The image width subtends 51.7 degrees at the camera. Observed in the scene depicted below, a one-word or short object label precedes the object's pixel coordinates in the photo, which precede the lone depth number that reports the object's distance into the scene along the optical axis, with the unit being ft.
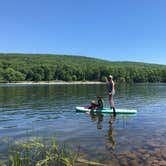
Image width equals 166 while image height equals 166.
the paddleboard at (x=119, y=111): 51.36
